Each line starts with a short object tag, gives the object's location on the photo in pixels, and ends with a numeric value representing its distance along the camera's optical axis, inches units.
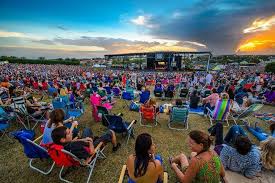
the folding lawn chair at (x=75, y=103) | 202.7
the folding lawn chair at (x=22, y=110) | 154.8
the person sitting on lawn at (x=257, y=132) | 142.3
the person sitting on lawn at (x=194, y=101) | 228.4
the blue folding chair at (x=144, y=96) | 251.7
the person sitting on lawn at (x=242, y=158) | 78.8
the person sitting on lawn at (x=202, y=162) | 57.4
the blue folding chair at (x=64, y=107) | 168.1
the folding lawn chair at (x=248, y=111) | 158.7
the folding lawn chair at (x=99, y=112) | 151.3
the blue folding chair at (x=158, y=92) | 307.2
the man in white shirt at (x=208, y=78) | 414.3
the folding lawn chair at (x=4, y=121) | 136.9
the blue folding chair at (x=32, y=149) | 85.2
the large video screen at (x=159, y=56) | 1157.1
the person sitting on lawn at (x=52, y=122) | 97.8
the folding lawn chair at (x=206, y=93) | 285.0
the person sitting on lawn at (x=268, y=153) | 80.8
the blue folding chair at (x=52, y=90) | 282.7
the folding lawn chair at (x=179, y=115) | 162.1
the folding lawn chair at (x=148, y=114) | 168.6
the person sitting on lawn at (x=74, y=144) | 79.8
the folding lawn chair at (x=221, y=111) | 164.3
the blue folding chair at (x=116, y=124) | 126.5
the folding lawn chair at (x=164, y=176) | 67.2
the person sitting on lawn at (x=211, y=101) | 193.6
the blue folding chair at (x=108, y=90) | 295.4
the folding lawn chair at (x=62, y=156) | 78.3
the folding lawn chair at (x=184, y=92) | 310.4
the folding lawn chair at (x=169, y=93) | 297.6
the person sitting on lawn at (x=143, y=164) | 55.8
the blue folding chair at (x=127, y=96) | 276.8
